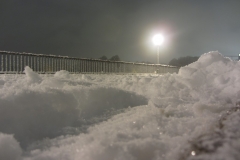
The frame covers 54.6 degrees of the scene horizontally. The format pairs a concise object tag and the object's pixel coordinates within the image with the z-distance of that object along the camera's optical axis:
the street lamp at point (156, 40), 26.00
